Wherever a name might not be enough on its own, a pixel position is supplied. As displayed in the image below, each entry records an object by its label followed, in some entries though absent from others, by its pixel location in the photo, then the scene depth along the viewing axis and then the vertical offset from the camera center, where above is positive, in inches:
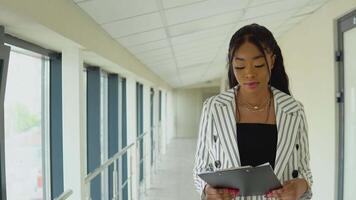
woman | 42.7 -2.6
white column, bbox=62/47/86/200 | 83.0 -3.5
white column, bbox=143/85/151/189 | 246.4 -12.8
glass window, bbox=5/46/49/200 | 70.7 -3.6
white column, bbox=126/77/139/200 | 182.7 -5.1
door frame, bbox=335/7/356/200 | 116.4 +0.6
